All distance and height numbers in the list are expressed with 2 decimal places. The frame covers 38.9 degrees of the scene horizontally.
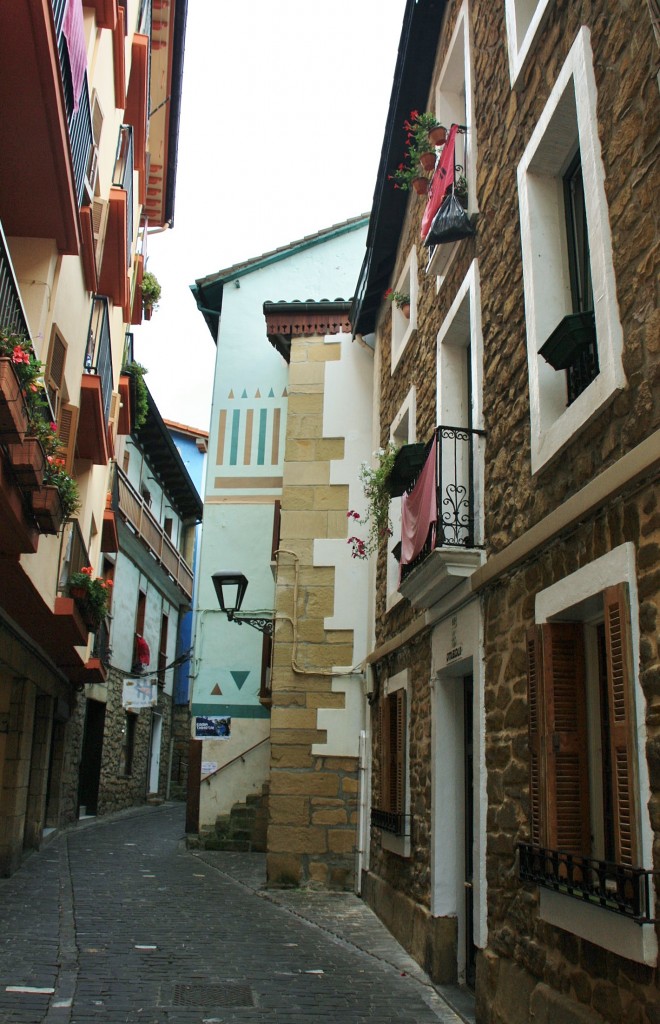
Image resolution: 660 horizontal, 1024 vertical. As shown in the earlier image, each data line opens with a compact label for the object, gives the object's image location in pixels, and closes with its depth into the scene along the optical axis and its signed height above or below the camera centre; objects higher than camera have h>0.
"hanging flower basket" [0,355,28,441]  5.74 +2.12
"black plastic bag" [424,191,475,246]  6.75 +3.79
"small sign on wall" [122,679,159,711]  17.91 +1.09
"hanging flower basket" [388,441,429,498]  7.78 +2.40
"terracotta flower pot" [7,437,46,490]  6.46 +1.95
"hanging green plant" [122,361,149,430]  16.52 +6.35
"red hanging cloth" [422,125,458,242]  7.16 +4.47
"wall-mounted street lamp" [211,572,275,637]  11.59 +2.00
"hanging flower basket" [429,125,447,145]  8.05 +5.24
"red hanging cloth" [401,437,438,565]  6.73 +1.85
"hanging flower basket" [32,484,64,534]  6.94 +1.78
